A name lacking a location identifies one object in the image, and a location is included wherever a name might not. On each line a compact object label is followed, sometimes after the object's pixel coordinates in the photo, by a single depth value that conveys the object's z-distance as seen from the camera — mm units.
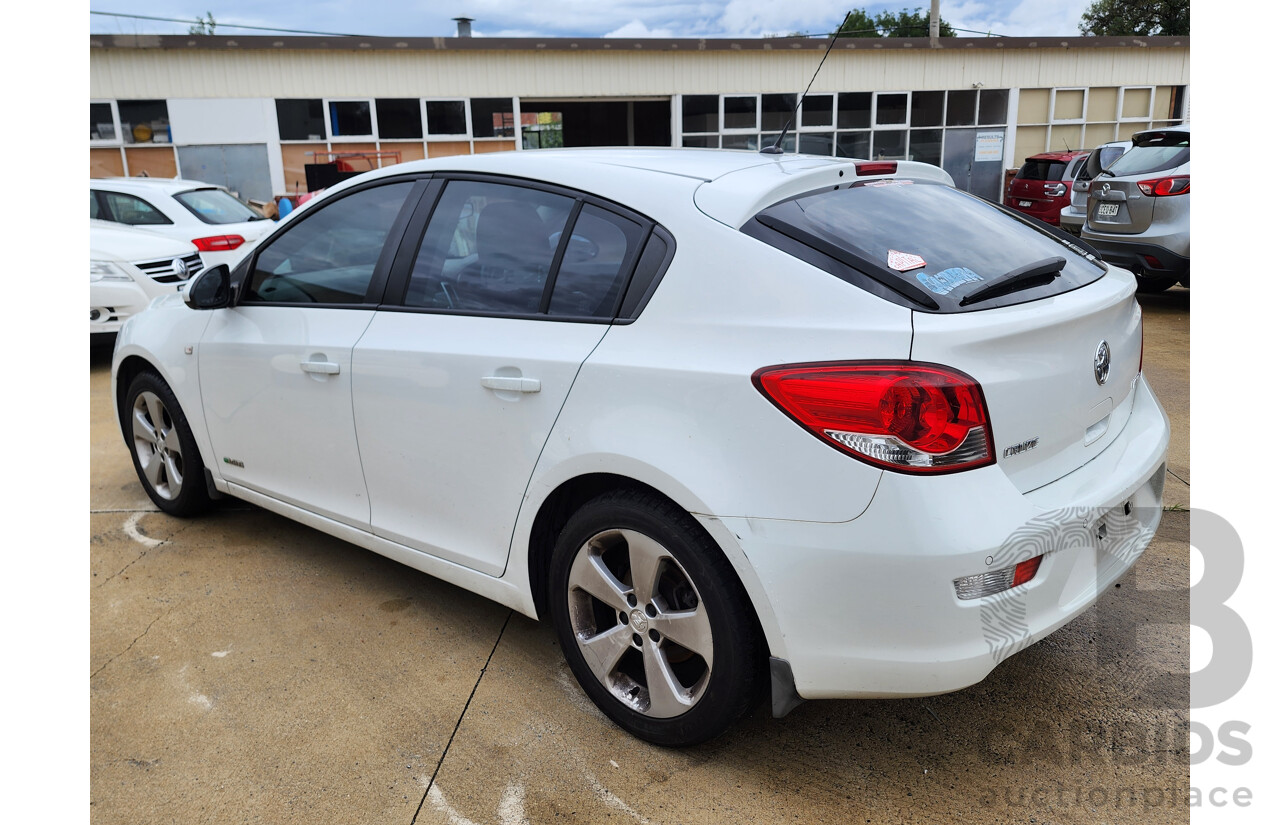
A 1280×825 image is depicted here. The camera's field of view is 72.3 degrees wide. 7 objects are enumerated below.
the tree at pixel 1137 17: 43156
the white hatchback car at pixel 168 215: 8938
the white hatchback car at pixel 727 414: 1937
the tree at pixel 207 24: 47500
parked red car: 14766
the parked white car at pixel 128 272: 7832
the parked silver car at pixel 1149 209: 8195
